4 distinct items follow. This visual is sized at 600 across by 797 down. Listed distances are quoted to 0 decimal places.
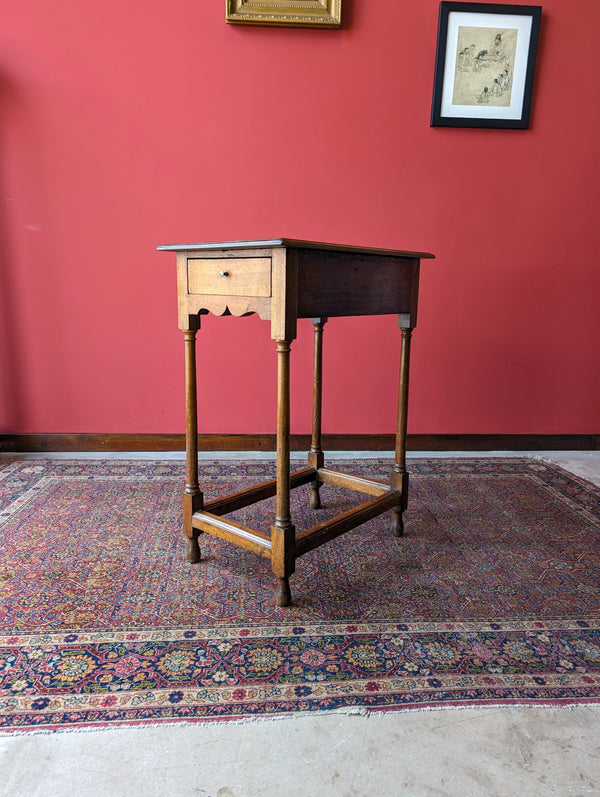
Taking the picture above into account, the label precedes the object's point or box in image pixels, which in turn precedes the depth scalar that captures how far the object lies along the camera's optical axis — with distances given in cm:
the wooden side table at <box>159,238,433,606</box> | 154
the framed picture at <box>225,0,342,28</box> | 271
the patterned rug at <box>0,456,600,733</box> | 131
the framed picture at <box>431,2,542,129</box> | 281
